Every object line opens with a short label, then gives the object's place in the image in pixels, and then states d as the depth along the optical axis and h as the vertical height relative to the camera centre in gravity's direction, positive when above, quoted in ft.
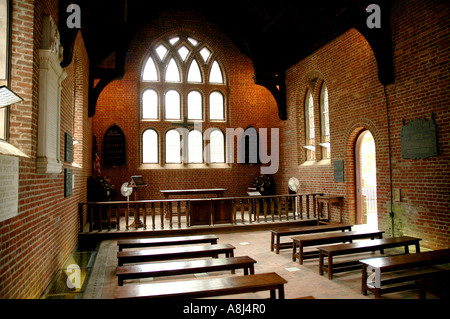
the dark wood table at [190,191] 32.77 -1.68
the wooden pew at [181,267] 11.60 -3.61
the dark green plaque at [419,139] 19.97 +2.22
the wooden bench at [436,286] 9.76 -3.70
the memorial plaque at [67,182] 19.52 -0.27
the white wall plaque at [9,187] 9.27 -0.26
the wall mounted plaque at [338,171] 28.71 +0.22
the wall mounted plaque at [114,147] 36.40 +3.50
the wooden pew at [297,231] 19.99 -3.77
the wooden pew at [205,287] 9.39 -3.56
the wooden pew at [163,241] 17.25 -3.68
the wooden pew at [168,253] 14.65 -3.73
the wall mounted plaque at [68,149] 20.06 +1.93
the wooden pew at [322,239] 17.56 -3.79
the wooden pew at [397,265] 12.26 -3.77
